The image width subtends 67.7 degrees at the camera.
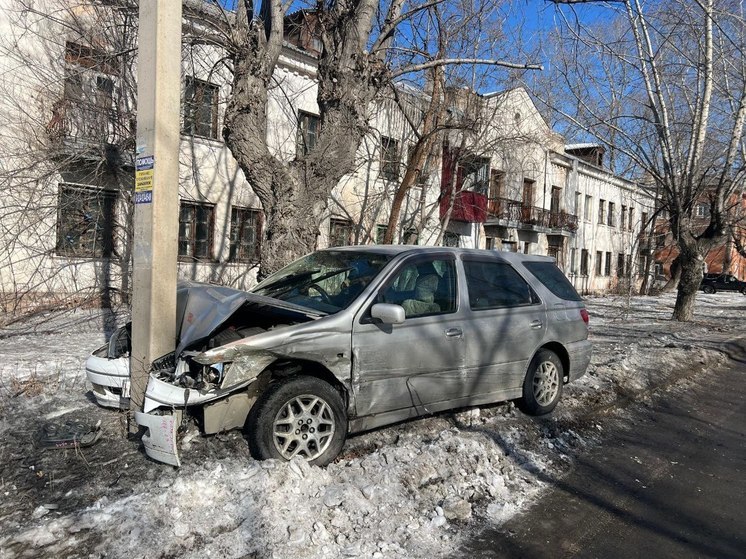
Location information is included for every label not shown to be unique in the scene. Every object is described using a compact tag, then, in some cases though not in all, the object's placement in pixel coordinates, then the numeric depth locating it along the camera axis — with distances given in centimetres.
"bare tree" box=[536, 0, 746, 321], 1330
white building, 1148
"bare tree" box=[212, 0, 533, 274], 716
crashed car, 387
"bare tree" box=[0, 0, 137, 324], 1131
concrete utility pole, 448
